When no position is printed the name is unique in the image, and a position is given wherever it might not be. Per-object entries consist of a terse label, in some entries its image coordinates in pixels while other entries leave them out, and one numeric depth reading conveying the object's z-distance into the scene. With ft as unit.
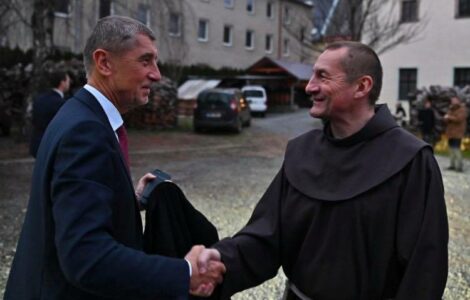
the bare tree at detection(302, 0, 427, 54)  77.20
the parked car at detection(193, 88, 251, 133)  69.87
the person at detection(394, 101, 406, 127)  76.39
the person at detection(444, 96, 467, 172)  45.75
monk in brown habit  6.90
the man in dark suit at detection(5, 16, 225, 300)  5.35
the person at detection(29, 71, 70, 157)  24.08
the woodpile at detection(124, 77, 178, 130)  71.20
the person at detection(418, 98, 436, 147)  57.88
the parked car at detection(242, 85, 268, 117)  107.76
